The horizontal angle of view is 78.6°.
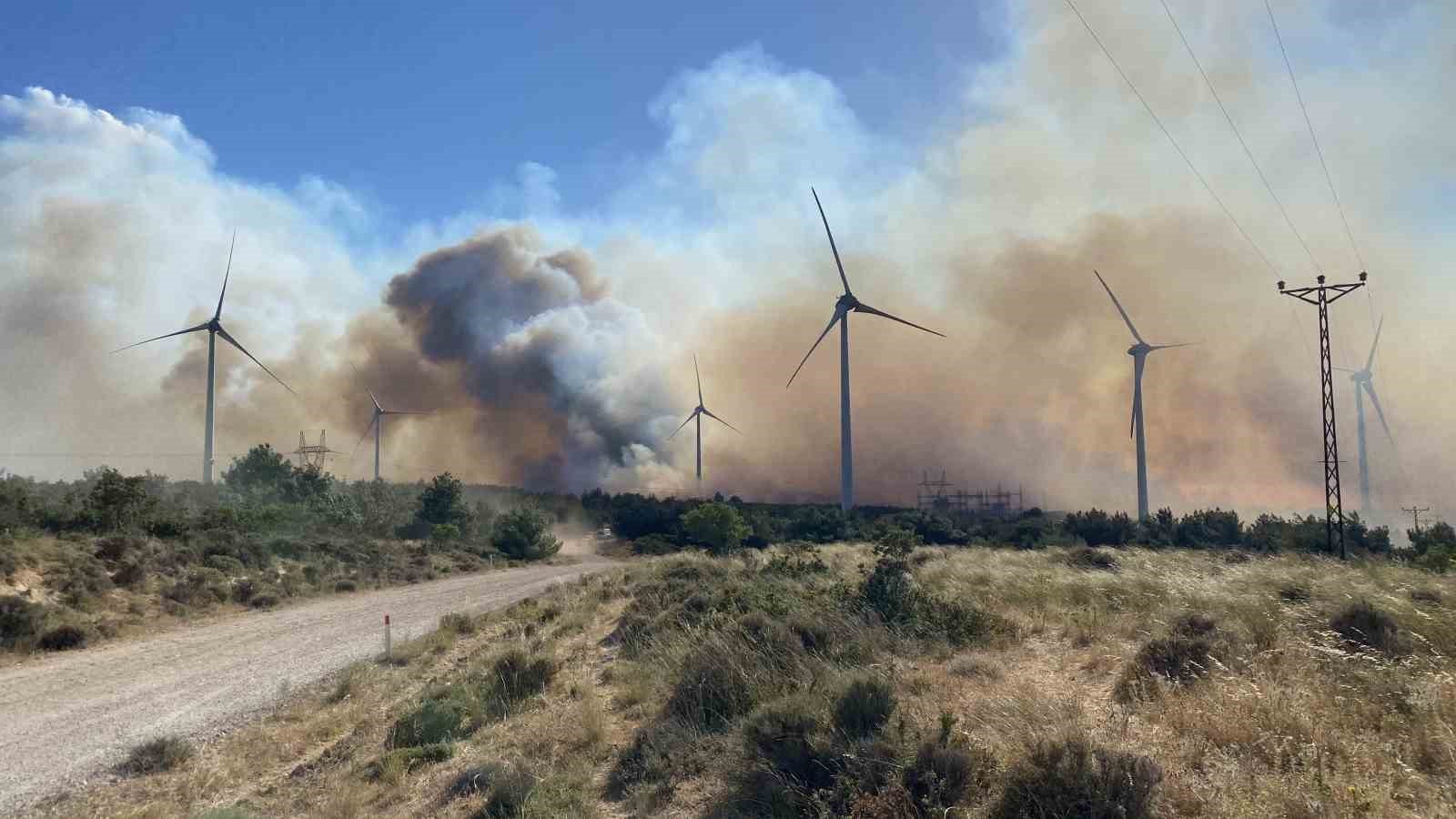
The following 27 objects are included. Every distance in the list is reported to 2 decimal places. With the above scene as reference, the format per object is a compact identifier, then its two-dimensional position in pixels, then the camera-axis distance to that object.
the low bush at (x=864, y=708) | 10.57
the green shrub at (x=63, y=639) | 28.41
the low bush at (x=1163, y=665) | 11.57
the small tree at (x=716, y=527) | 65.12
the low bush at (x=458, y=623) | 29.88
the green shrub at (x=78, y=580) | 32.56
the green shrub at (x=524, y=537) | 72.88
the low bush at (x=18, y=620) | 27.77
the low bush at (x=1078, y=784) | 7.95
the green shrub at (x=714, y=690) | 13.47
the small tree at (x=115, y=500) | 41.72
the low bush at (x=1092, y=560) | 30.99
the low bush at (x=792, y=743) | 10.17
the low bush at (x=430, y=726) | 15.40
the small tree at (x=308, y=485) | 73.06
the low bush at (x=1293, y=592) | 16.83
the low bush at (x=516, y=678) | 17.70
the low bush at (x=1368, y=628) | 12.68
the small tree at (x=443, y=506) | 77.00
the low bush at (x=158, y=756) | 15.38
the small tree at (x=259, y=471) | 76.44
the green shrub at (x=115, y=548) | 37.53
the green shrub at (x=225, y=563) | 42.06
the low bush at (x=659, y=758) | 11.84
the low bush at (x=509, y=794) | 11.20
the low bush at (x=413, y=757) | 13.99
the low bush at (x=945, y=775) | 8.77
